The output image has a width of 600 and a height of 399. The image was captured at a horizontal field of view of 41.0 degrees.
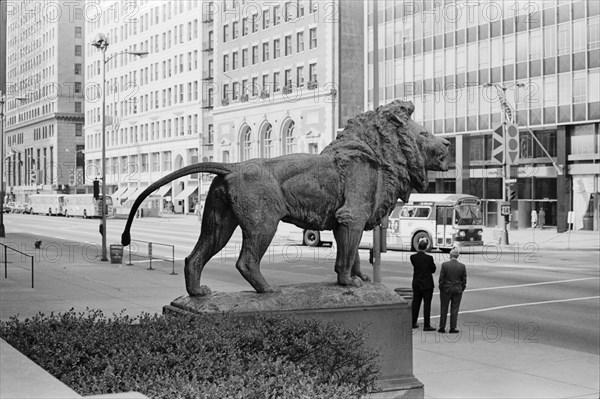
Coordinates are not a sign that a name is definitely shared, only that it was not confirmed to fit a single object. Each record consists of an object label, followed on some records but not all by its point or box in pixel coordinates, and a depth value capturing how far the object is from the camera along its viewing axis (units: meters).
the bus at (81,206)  85.50
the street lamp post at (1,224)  49.78
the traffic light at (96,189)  39.10
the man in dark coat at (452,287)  15.84
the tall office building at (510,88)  51.75
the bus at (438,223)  39.44
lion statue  8.75
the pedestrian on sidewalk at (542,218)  55.38
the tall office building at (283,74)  72.19
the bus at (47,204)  93.12
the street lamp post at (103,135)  34.69
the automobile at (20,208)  107.89
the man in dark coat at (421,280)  16.53
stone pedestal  8.65
